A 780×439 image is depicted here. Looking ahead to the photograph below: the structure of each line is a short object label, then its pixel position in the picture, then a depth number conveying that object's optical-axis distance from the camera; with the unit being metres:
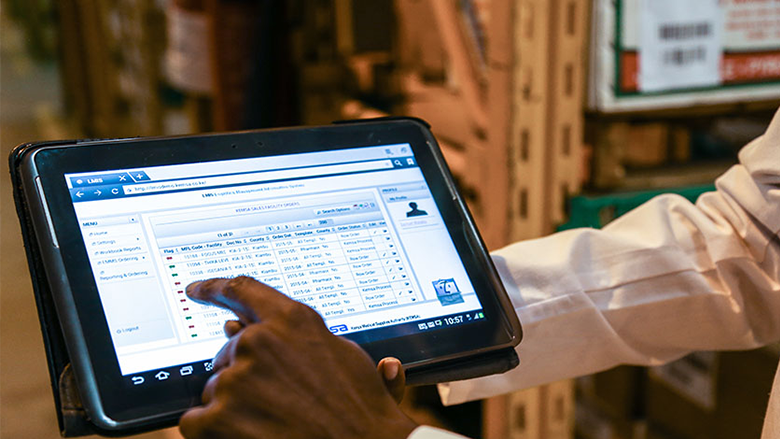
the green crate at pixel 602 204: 1.48
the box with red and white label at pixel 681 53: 1.39
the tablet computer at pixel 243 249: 0.60
